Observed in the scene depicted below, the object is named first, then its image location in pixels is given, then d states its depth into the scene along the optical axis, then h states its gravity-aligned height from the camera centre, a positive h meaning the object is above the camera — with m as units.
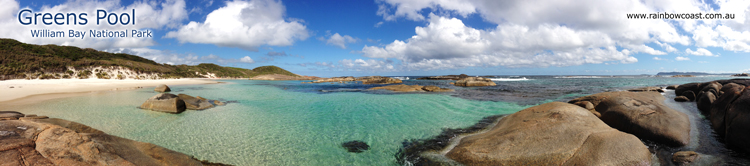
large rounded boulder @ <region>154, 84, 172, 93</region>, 25.73 -1.10
